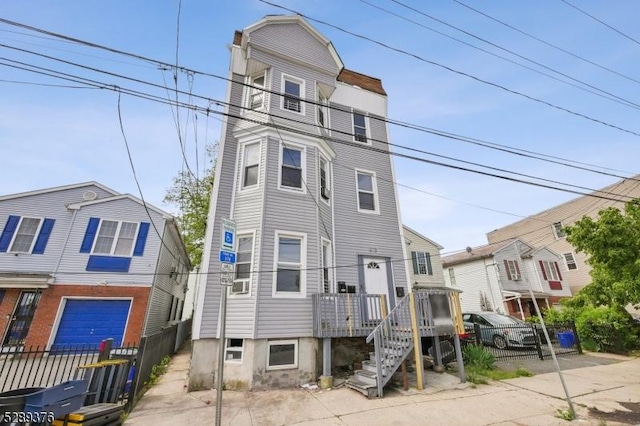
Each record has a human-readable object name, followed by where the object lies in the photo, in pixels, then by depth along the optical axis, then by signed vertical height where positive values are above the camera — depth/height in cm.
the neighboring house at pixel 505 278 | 2211 +325
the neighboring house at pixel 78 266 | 1236 +254
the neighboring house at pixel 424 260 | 2097 +427
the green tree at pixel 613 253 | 1216 +271
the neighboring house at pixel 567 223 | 2681 +994
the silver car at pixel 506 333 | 1235 -71
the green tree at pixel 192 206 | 2253 +906
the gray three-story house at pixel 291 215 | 784 +353
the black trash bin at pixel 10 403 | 387 -108
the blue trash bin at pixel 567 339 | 1269 -99
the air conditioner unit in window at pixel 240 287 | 827 +93
